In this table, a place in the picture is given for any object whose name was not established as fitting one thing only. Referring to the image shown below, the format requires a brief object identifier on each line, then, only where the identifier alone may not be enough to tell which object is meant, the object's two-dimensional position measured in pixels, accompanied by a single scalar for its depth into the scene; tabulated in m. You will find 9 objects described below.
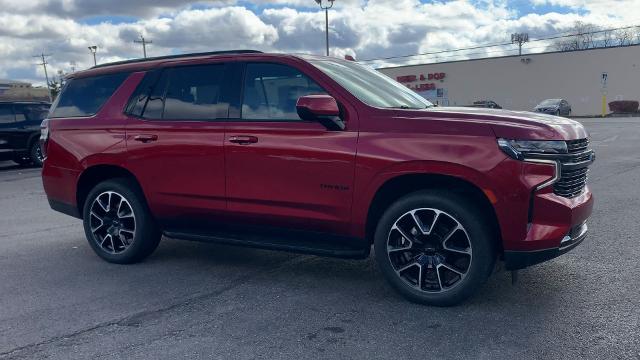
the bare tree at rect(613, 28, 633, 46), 53.90
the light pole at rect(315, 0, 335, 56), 29.32
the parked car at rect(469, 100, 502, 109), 44.28
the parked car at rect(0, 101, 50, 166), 15.09
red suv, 4.00
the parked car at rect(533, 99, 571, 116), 39.93
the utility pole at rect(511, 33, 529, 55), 63.96
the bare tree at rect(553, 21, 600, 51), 66.50
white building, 49.91
